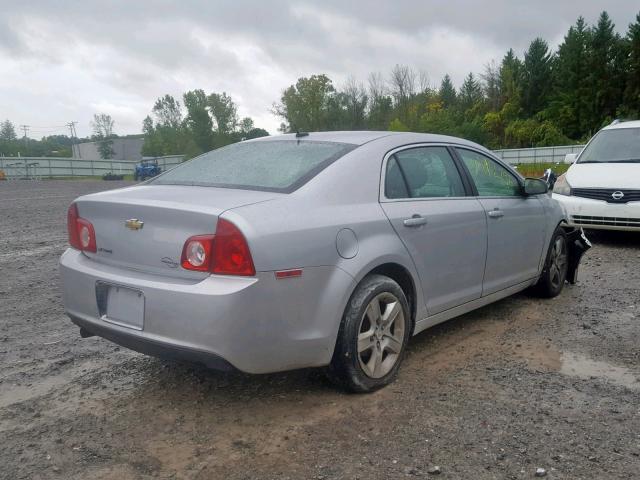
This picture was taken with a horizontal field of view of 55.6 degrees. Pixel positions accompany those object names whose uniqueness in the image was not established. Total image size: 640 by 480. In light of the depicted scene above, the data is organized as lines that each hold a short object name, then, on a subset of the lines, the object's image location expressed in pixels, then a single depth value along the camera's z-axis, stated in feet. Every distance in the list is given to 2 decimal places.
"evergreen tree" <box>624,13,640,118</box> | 185.06
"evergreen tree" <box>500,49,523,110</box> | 233.76
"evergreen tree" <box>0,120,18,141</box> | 345.31
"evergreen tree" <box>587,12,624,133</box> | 194.70
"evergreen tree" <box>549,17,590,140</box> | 201.77
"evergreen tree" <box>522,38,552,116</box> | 232.73
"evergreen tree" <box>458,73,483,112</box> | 252.21
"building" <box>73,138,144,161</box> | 354.95
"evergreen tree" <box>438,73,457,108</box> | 251.19
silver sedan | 9.68
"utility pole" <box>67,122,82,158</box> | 331.77
